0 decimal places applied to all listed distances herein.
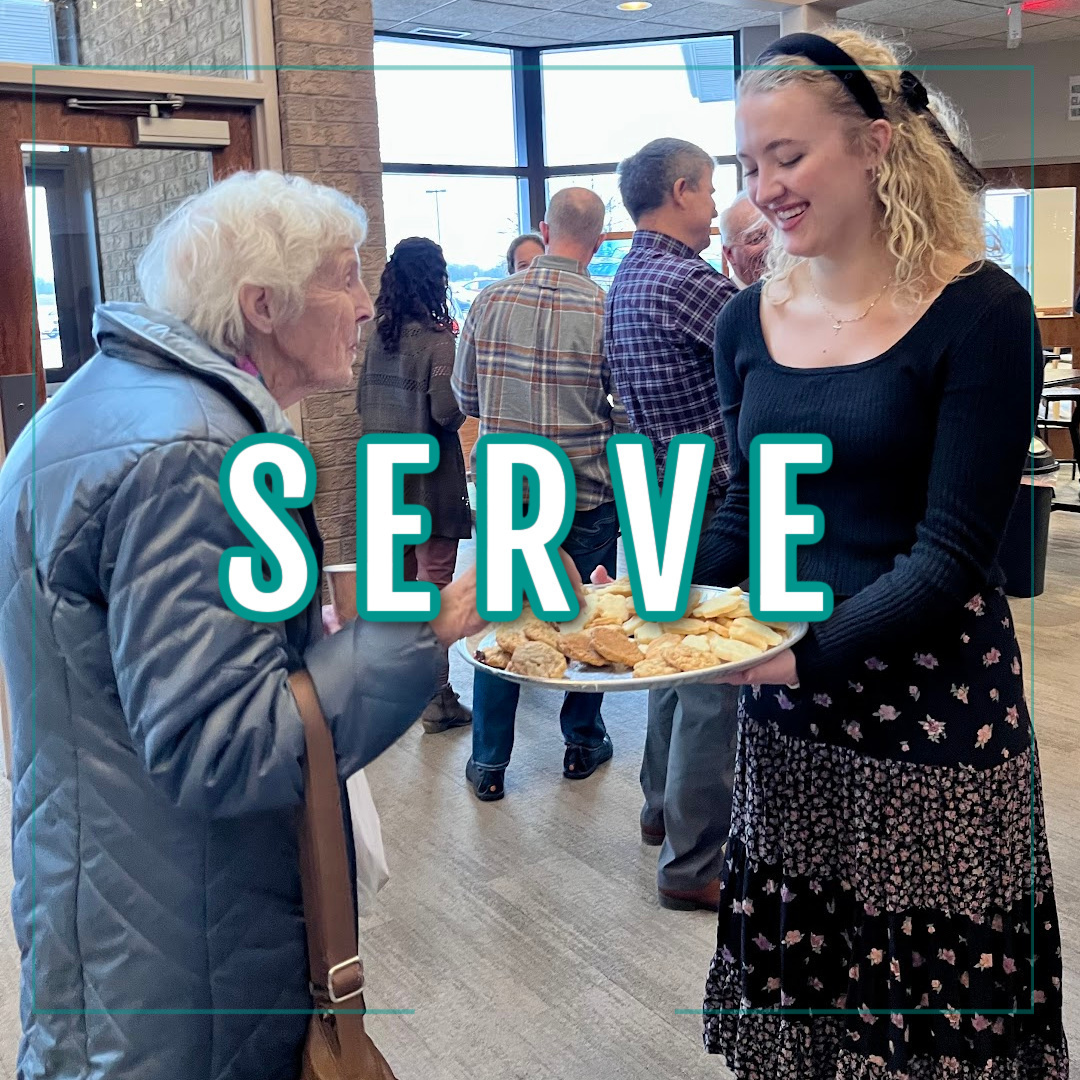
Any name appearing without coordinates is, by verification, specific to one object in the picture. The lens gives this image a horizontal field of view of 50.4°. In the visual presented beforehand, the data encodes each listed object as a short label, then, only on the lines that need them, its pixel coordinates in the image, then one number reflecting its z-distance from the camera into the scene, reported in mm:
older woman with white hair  987
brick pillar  3955
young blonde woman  1343
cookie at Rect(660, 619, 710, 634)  1460
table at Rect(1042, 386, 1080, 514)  6113
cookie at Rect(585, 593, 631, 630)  1520
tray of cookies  1330
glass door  3566
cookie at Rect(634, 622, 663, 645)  1474
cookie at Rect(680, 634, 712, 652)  1385
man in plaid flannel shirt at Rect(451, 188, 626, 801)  3133
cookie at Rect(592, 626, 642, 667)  1424
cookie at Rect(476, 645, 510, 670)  1445
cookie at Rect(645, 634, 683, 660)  1399
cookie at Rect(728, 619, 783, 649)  1402
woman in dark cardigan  3678
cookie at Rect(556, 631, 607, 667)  1422
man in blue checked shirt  2604
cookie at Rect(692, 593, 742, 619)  1489
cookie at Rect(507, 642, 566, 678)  1378
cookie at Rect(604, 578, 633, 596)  1657
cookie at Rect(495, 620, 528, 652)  1438
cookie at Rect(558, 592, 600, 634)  1451
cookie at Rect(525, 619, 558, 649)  1425
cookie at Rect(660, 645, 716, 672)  1348
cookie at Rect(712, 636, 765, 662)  1359
